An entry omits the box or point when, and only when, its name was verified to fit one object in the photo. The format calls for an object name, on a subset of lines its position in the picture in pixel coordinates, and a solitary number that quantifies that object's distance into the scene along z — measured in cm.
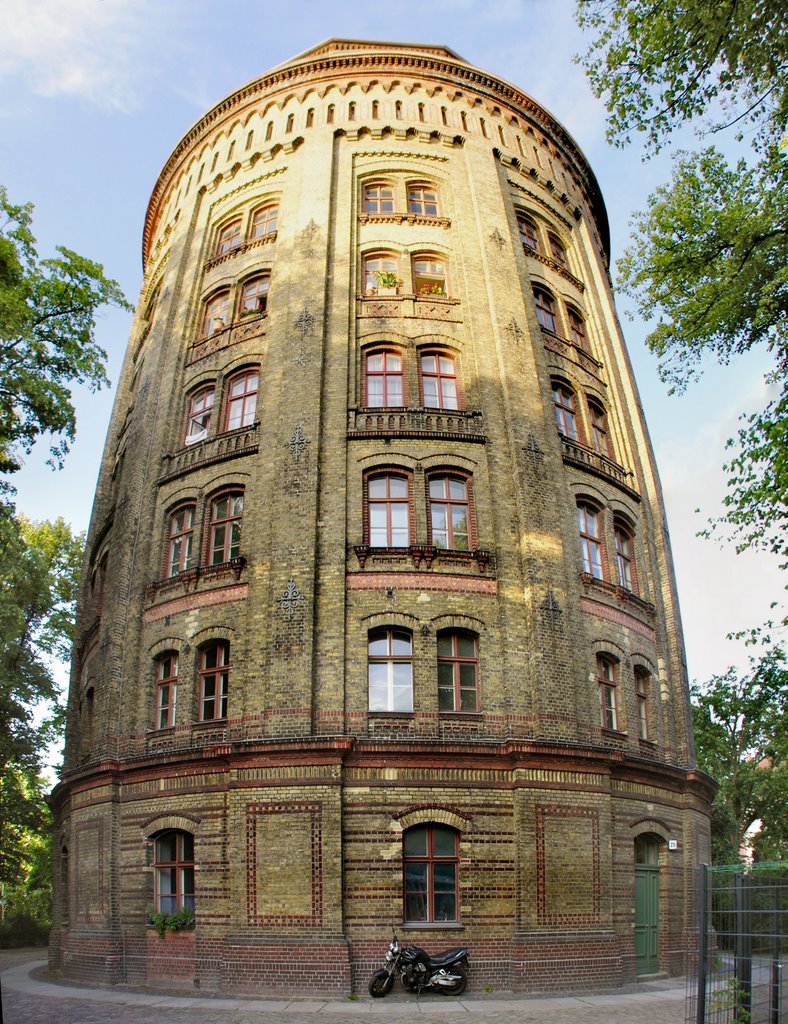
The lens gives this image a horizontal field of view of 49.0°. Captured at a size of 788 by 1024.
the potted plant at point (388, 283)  2209
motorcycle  1448
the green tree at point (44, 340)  1667
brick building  1588
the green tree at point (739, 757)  3775
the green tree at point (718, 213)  1081
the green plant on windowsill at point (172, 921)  1670
